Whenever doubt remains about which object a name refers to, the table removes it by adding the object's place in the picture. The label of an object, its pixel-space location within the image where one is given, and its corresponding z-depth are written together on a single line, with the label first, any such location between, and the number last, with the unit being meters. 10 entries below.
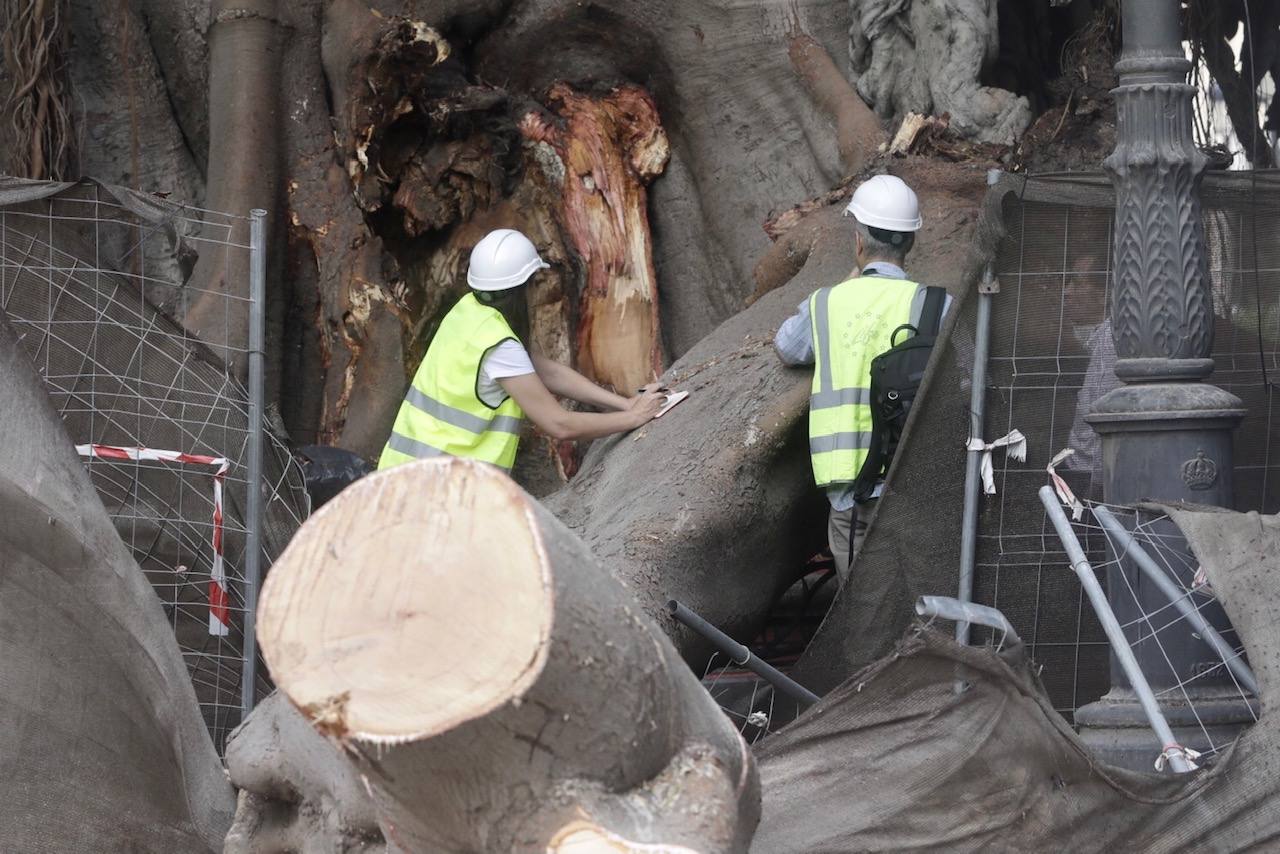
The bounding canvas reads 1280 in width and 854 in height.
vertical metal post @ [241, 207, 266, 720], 13.19
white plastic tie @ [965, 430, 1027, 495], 12.05
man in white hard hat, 12.65
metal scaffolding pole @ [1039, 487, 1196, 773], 9.40
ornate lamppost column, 10.43
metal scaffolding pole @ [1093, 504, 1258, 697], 9.68
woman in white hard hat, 13.45
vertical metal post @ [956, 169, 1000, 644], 12.03
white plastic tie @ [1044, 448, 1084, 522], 11.03
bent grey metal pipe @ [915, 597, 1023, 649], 8.98
